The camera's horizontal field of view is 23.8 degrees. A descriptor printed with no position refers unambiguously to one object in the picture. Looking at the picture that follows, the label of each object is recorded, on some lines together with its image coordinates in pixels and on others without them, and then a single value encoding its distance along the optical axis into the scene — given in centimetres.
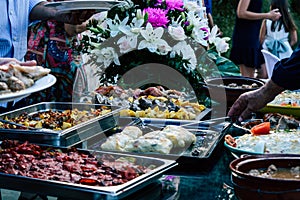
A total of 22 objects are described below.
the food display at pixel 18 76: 259
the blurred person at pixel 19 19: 373
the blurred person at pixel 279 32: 814
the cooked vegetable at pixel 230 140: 292
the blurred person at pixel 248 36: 764
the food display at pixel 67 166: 253
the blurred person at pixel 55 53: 447
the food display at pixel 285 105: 355
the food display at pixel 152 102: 344
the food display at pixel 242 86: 378
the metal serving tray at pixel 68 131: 295
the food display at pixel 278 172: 238
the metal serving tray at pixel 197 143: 281
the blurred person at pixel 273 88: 303
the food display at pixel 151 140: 286
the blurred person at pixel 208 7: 693
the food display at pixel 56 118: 315
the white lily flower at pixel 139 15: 382
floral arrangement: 377
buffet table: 260
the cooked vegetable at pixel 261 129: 307
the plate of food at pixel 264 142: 281
